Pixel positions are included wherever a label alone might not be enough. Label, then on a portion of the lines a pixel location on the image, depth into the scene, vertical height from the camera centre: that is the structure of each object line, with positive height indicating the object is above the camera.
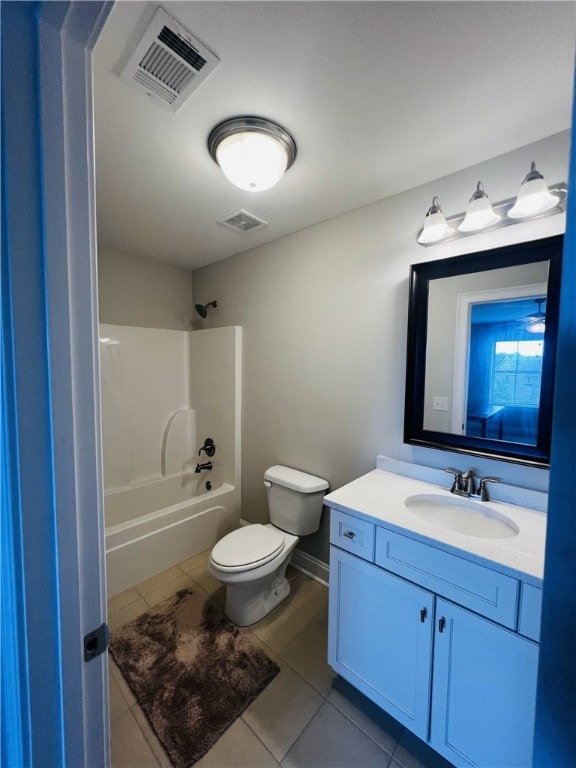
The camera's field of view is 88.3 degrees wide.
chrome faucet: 1.33 -0.54
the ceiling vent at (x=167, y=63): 0.85 +0.95
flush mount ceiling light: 1.17 +0.89
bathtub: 1.95 -1.20
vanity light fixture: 1.15 +0.67
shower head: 2.71 +0.53
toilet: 1.62 -1.06
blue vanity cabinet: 0.92 -0.98
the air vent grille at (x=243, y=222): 1.84 +0.93
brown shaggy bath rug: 1.21 -1.48
